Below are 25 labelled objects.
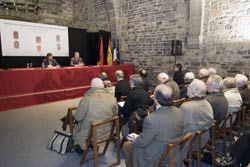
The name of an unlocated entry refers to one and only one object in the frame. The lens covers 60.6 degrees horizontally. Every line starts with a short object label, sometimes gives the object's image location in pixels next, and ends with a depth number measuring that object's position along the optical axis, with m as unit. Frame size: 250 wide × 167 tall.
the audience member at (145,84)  4.50
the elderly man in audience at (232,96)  3.09
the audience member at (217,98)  2.73
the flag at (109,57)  8.41
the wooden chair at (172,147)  1.79
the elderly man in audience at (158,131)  1.90
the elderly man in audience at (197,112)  2.35
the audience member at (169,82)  3.74
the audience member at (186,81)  4.12
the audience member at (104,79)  3.75
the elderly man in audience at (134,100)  2.97
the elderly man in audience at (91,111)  2.68
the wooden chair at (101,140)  2.41
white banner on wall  7.20
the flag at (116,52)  8.55
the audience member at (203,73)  4.66
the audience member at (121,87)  3.82
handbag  3.10
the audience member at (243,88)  3.46
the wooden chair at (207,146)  2.23
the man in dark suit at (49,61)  7.01
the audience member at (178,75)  5.85
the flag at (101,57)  8.41
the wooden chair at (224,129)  2.80
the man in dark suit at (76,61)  7.70
